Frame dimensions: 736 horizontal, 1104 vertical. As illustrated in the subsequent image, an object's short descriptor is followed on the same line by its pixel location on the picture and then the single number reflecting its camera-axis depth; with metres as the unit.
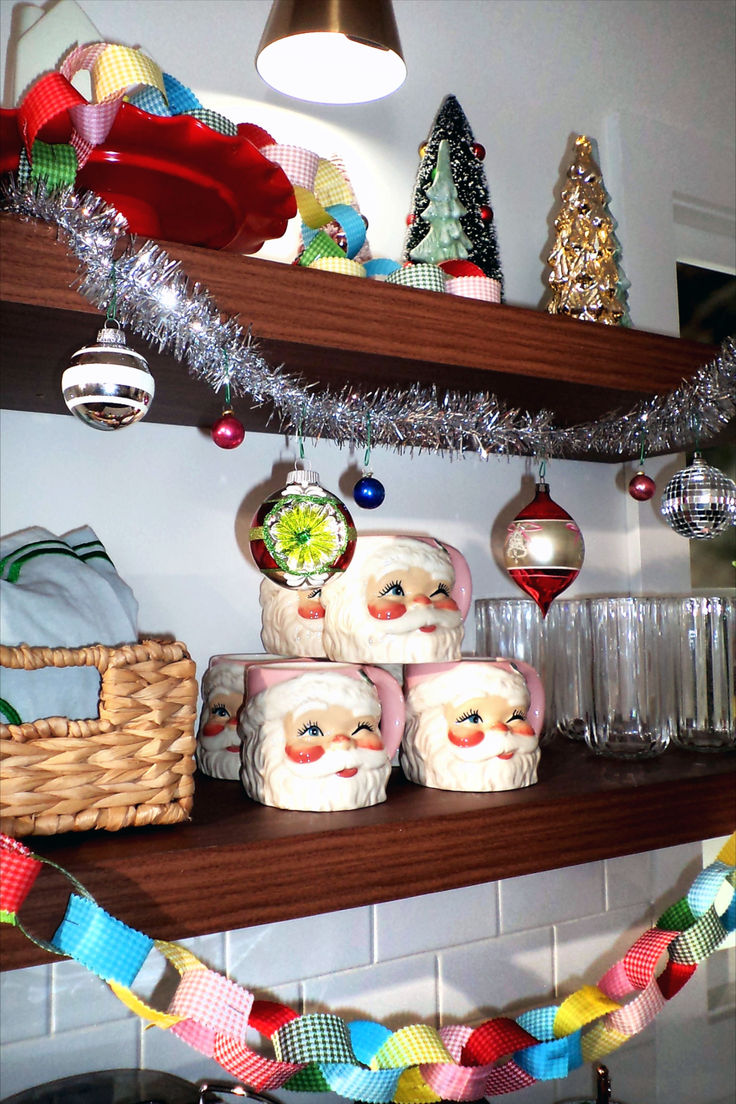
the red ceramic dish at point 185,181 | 0.61
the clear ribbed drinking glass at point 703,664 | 0.96
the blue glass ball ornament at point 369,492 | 0.83
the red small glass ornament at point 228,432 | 0.72
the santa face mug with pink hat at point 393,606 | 0.78
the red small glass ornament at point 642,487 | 0.97
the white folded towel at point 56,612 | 0.61
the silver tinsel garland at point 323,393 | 0.60
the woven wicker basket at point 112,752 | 0.60
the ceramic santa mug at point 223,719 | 0.83
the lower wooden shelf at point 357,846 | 0.59
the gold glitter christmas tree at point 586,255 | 0.97
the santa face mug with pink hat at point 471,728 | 0.79
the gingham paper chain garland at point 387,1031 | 0.57
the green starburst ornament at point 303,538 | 0.70
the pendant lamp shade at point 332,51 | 0.86
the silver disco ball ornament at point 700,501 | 0.90
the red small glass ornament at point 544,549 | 0.90
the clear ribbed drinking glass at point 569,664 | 0.98
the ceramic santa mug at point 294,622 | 0.85
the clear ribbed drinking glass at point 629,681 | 0.94
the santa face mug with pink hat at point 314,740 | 0.72
